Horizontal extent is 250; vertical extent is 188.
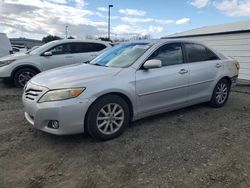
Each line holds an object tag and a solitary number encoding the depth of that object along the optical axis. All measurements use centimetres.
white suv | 571
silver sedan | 263
